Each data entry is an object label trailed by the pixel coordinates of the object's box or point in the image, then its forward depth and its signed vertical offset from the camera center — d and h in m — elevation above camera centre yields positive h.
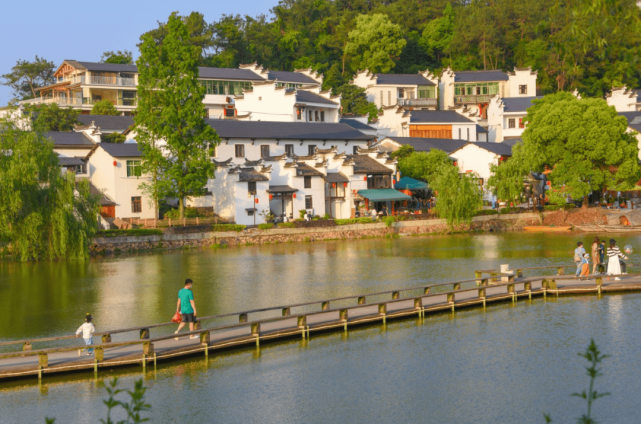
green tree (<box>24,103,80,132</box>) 73.85 +10.51
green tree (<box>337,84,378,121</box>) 88.44 +13.38
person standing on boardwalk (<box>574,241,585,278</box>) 31.23 -2.02
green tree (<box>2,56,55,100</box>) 95.69 +18.84
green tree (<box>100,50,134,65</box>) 95.44 +20.75
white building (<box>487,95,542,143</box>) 86.38 +10.79
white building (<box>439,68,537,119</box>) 91.50 +15.34
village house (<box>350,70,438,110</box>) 90.75 +15.22
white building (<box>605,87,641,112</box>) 89.50 +12.73
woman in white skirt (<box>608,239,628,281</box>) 30.80 -2.25
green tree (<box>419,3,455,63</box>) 100.81 +24.12
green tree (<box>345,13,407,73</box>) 94.38 +21.80
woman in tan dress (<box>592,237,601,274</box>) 32.00 -2.09
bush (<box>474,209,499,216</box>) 61.06 -0.23
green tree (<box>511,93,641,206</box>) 58.53 +4.70
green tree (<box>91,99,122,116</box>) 82.44 +12.31
